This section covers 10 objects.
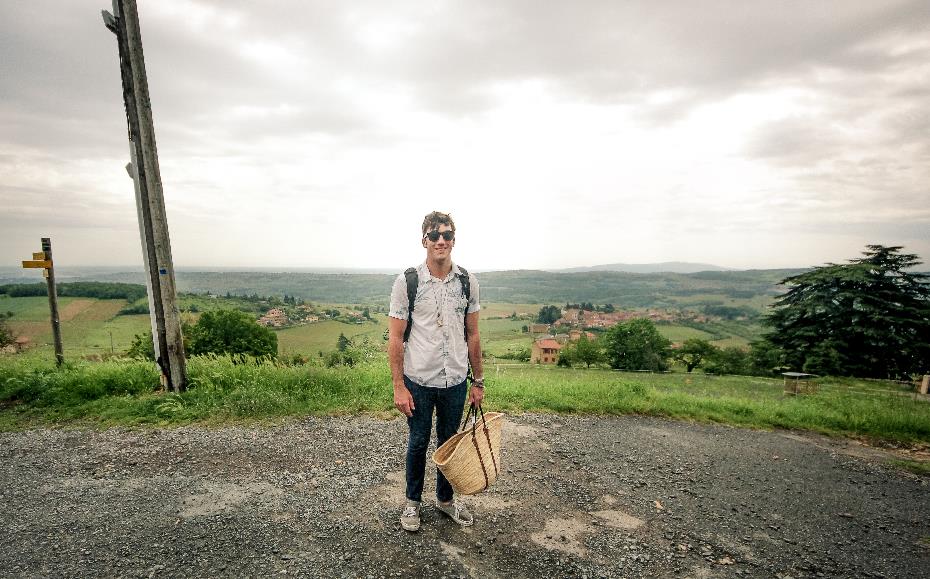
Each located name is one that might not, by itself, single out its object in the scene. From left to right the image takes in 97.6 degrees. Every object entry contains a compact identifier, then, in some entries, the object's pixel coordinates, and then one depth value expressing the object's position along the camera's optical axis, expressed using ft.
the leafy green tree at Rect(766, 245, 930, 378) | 110.22
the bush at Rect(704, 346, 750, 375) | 151.64
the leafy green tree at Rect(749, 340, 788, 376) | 124.16
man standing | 10.48
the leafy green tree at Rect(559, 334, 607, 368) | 176.55
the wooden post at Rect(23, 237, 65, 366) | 25.45
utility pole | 19.38
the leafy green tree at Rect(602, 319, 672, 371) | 157.99
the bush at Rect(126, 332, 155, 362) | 46.79
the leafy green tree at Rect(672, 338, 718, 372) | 169.48
